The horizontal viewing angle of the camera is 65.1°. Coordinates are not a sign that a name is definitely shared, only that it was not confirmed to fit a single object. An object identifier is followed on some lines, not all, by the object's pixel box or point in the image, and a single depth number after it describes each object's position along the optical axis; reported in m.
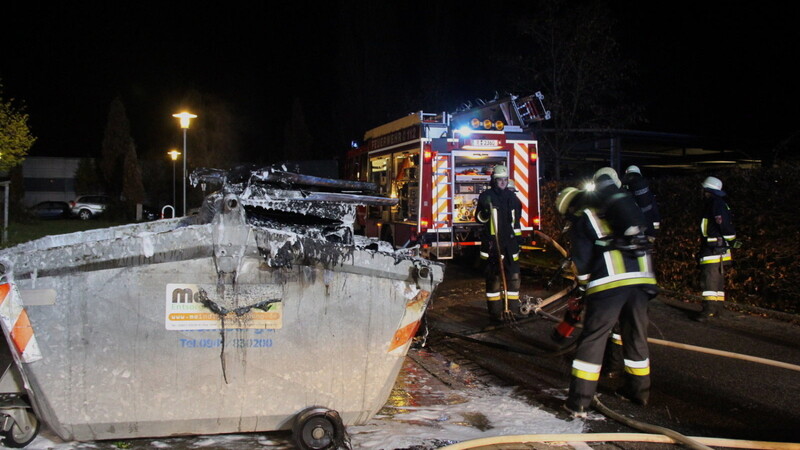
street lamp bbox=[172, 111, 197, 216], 16.36
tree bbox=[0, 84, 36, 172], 16.62
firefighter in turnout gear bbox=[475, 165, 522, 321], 6.96
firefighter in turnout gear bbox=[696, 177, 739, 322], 6.58
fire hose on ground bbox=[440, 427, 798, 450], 3.38
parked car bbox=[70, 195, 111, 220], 35.06
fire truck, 9.68
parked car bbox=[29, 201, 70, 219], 35.78
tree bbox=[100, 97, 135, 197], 36.91
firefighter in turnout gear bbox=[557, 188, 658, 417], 4.00
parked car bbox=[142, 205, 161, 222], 34.39
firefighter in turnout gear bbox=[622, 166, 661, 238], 6.70
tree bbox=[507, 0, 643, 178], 13.20
